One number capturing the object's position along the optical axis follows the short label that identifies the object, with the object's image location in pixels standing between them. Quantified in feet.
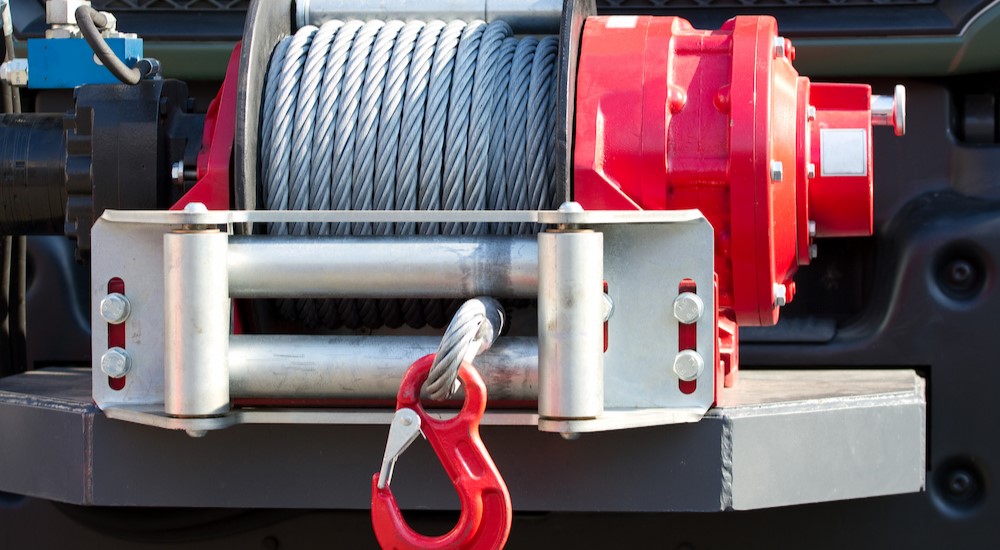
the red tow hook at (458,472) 5.53
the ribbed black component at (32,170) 6.51
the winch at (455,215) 5.75
